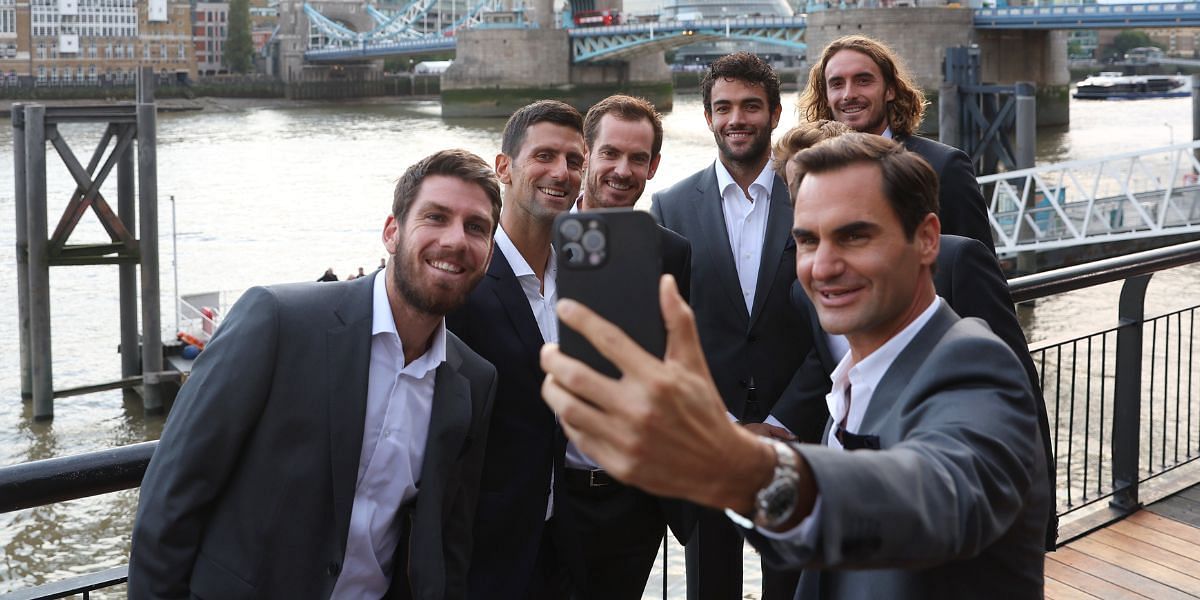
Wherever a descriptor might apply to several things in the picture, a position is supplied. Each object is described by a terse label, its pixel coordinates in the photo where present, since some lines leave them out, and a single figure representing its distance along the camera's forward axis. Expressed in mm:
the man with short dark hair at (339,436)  1515
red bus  43344
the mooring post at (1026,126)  13508
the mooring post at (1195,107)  16253
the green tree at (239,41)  58594
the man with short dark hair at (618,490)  2086
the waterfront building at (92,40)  54375
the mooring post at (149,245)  10312
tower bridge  30422
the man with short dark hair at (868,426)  795
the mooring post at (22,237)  10445
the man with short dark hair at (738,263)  2357
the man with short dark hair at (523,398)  1948
